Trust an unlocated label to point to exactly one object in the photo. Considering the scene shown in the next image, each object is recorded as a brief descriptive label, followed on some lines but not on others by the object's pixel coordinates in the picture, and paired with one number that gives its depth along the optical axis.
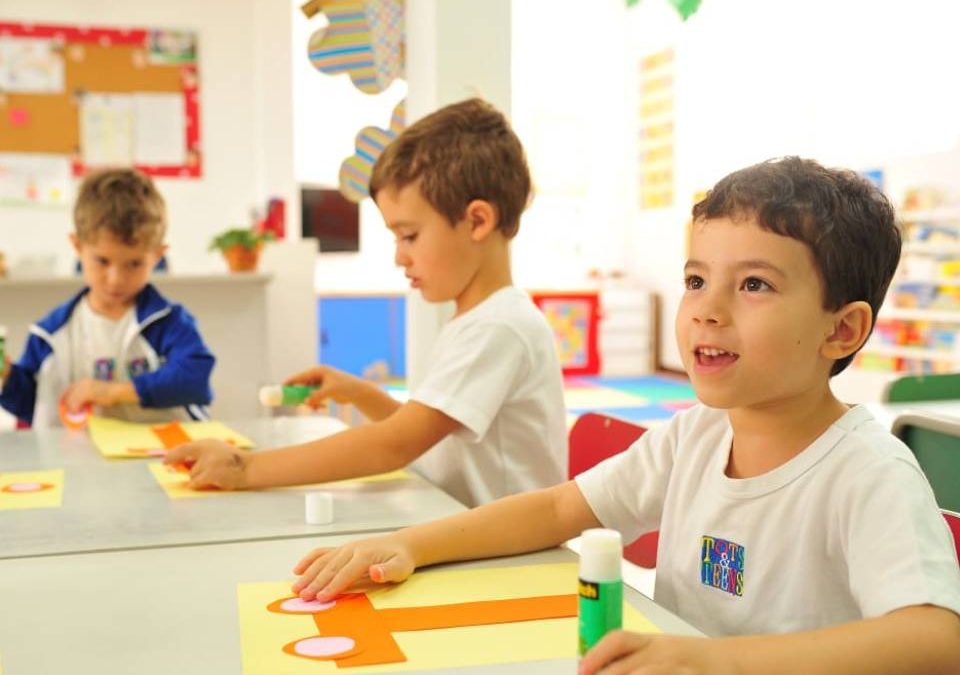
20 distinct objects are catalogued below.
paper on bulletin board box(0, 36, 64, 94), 5.72
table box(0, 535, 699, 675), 0.69
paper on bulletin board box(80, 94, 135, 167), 5.81
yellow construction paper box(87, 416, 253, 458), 1.55
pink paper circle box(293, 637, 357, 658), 0.71
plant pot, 3.67
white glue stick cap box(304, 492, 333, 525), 1.08
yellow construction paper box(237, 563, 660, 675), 0.69
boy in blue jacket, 1.95
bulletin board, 5.74
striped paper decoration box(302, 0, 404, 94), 2.12
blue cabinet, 6.65
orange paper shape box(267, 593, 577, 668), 0.71
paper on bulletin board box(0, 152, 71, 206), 5.77
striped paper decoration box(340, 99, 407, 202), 2.12
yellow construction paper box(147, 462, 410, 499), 1.24
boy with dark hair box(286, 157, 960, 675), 0.71
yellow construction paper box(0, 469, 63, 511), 1.19
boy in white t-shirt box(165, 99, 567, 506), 1.28
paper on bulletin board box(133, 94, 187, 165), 5.89
